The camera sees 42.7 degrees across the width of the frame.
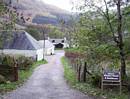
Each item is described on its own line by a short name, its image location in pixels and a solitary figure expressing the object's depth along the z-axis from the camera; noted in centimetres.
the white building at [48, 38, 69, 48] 6965
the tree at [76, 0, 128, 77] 1054
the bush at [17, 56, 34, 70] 1944
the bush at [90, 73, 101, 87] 1070
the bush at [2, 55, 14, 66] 1836
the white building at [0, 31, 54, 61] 3349
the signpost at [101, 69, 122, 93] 964
